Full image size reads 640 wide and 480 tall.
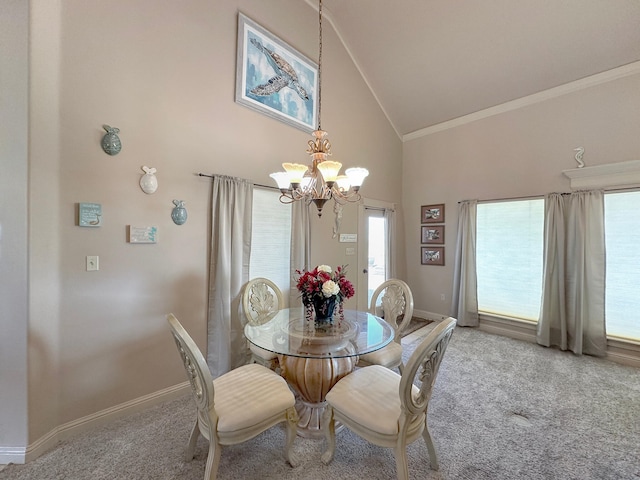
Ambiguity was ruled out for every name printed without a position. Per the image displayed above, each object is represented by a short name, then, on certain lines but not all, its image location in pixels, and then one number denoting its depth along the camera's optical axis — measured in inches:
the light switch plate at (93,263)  77.1
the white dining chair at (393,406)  53.0
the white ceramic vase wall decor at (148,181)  85.9
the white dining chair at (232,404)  53.7
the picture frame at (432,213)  185.9
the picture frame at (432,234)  185.8
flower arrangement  78.7
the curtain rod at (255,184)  99.0
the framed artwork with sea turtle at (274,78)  111.1
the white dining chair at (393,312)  88.8
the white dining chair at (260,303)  93.0
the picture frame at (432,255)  185.7
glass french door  171.8
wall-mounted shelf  119.3
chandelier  77.8
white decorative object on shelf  133.1
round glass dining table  69.7
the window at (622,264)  122.1
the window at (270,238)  118.6
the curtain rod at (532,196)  121.5
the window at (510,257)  149.2
